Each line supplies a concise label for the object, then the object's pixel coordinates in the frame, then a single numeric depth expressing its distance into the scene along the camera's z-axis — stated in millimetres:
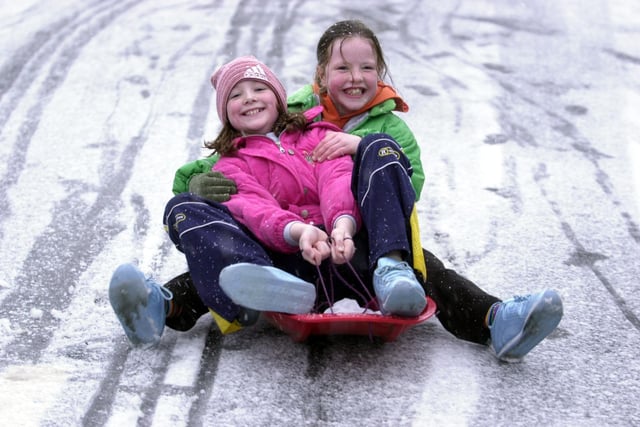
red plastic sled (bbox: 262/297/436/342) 4828
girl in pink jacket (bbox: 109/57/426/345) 4781
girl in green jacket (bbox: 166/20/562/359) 4977
